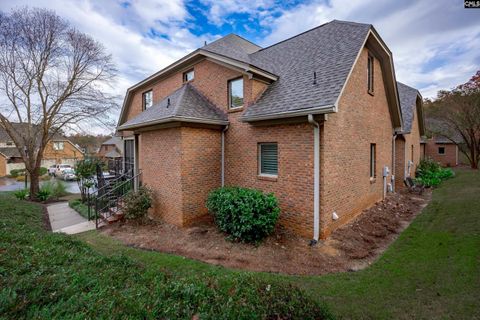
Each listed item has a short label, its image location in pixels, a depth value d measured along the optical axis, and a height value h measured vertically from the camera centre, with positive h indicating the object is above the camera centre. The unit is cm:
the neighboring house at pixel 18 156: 3477 +36
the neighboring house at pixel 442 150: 2644 +40
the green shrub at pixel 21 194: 1573 -256
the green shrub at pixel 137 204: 797 -168
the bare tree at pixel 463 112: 1978 +388
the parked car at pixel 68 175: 2872 -223
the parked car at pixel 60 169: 3247 -168
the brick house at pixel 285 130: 647 +89
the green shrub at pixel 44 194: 1556 -251
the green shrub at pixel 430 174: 1487 -152
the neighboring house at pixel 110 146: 5148 +254
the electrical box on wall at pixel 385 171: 1058 -79
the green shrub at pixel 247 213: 597 -158
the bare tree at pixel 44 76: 1362 +544
